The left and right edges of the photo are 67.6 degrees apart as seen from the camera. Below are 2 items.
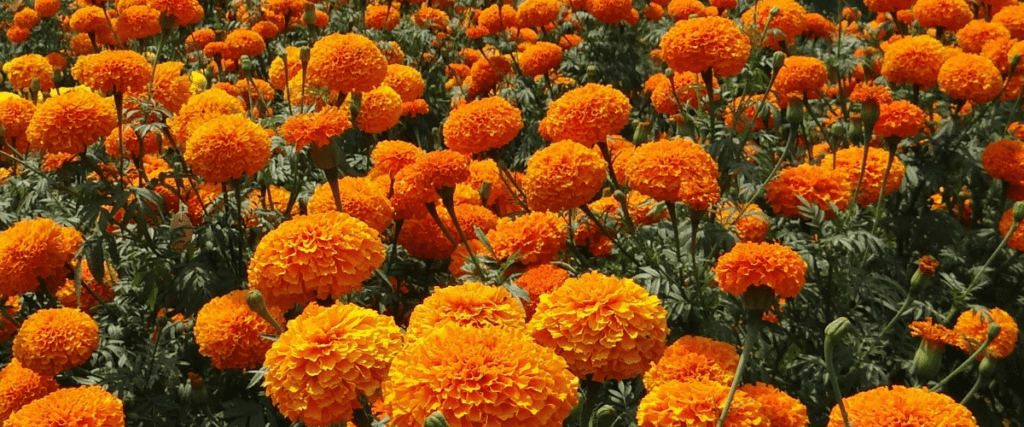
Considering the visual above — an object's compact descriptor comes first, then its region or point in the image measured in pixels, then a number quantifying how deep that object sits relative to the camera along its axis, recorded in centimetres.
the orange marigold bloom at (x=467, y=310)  149
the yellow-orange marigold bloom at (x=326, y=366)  137
